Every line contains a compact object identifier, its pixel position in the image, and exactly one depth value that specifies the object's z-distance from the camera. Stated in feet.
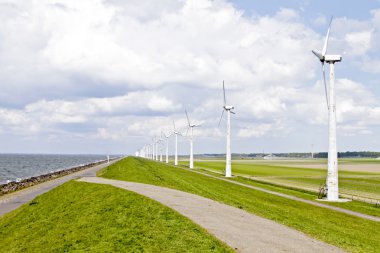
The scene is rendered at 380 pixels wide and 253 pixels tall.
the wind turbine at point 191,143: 409.72
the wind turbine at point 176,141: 520.14
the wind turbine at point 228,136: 285.64
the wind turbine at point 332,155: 160.35
